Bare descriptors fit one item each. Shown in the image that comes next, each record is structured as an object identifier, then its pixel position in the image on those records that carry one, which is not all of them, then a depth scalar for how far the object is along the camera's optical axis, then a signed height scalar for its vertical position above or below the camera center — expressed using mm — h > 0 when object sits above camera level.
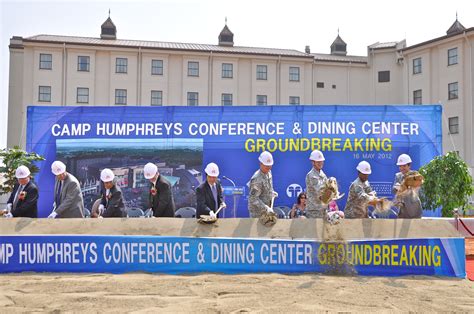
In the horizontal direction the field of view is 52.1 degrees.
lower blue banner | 6664 -1053
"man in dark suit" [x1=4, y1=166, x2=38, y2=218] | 7957 -345
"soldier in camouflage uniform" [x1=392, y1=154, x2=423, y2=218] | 7625 -365
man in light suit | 7773 -315
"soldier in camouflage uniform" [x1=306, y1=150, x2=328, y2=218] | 7316 -138
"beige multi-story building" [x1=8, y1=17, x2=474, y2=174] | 32750 +7596
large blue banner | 10242 +719
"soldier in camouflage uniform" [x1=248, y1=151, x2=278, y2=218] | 7375 -133
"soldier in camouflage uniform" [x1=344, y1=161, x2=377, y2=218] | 7461 -238
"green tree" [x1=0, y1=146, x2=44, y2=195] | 10500 +370
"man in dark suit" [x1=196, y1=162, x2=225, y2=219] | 7570 -247
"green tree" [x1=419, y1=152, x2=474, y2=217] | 10312 -59
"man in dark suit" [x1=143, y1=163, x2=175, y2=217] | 7910 -255
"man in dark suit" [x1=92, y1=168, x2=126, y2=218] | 8062 -338
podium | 10125 -353
